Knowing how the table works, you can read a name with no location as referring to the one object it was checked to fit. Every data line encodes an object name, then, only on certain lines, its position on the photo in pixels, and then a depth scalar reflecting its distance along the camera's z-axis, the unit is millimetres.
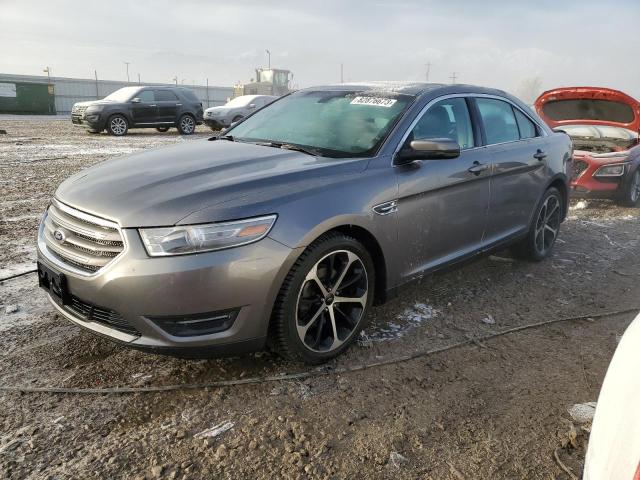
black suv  16578
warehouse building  27484
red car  7727
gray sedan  2504
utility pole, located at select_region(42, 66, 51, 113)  28686
